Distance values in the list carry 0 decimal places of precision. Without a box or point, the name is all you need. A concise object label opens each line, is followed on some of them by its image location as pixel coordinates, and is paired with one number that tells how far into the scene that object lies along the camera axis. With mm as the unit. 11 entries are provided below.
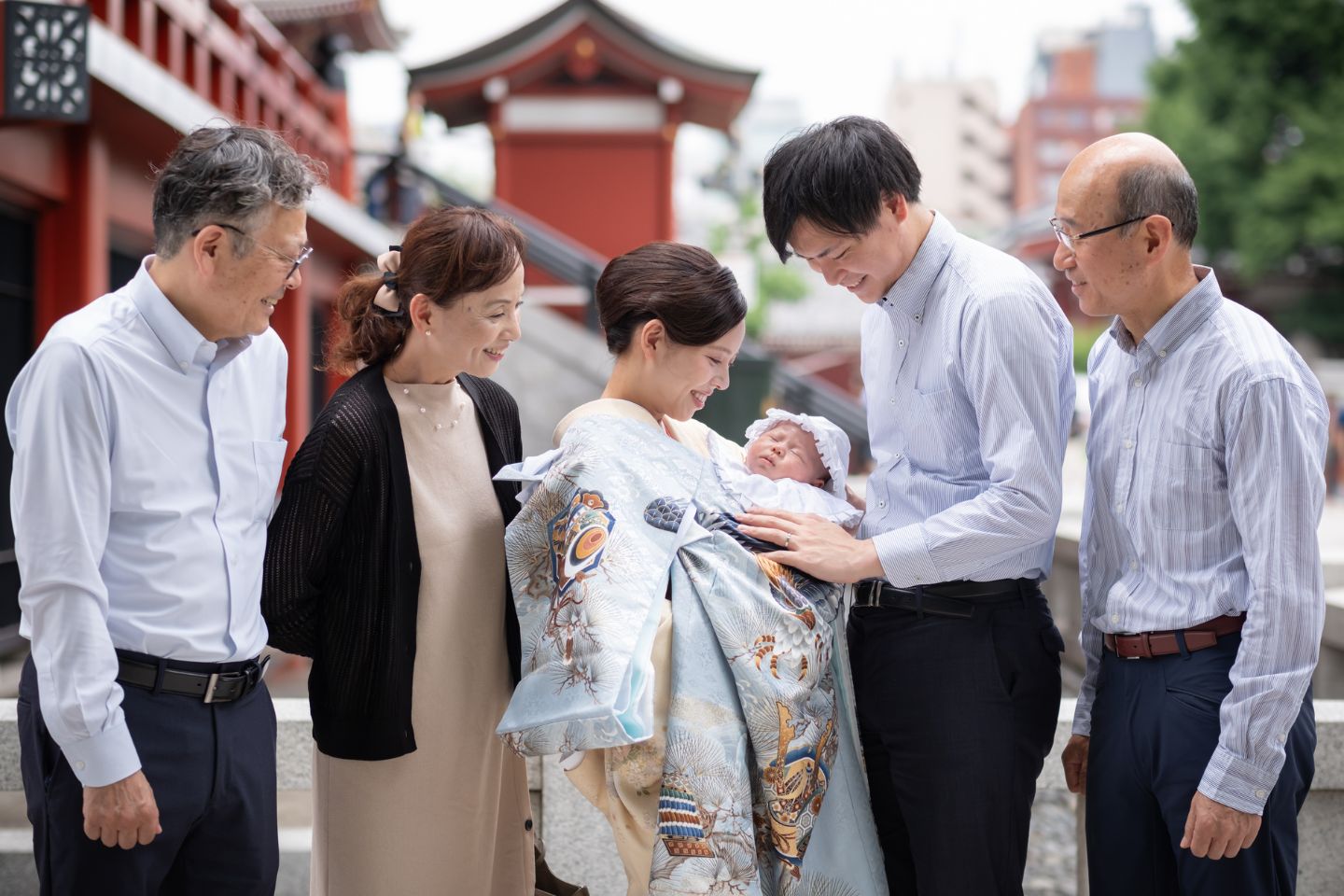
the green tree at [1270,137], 19984
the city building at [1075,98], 61781
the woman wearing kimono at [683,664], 2135
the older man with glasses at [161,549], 1906
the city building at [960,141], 68625
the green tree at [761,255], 35062
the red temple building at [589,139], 15086
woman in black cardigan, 2244
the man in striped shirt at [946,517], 2199
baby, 2455
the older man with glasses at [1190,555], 2039
